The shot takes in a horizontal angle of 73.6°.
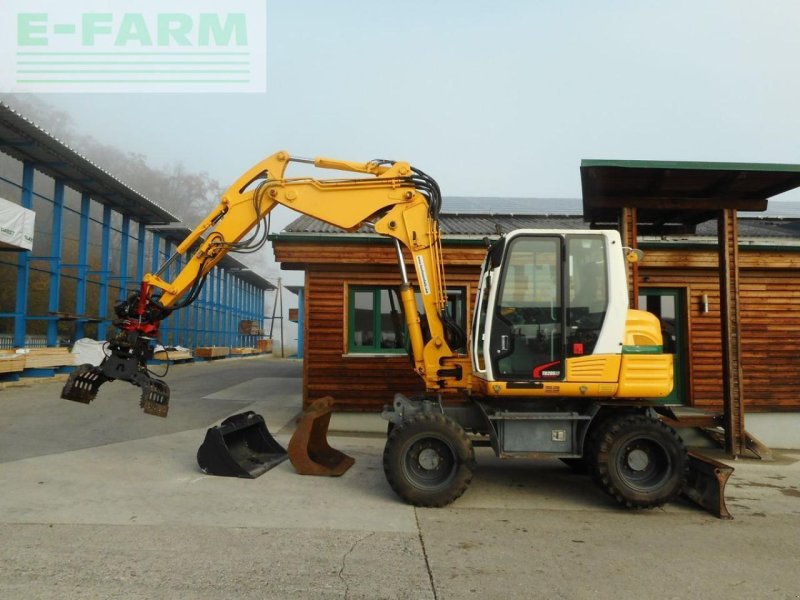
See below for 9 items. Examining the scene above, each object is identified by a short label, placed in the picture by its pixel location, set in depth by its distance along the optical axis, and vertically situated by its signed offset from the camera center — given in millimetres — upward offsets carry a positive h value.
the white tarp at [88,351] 17000 -887
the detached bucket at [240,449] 6289 -1564
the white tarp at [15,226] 13570 +2530
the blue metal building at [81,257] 14977 +2977
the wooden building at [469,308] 9469 +411
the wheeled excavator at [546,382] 5363 -559
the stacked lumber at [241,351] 38269 -1873
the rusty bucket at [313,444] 6426 -1449
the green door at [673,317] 9883 +298
